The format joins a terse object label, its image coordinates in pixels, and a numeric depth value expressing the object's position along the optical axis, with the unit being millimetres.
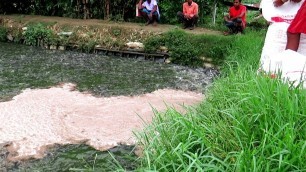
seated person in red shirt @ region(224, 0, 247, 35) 7422
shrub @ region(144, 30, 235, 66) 6898
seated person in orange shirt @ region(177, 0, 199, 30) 8008
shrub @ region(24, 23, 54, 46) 8312
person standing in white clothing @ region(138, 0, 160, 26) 8352
